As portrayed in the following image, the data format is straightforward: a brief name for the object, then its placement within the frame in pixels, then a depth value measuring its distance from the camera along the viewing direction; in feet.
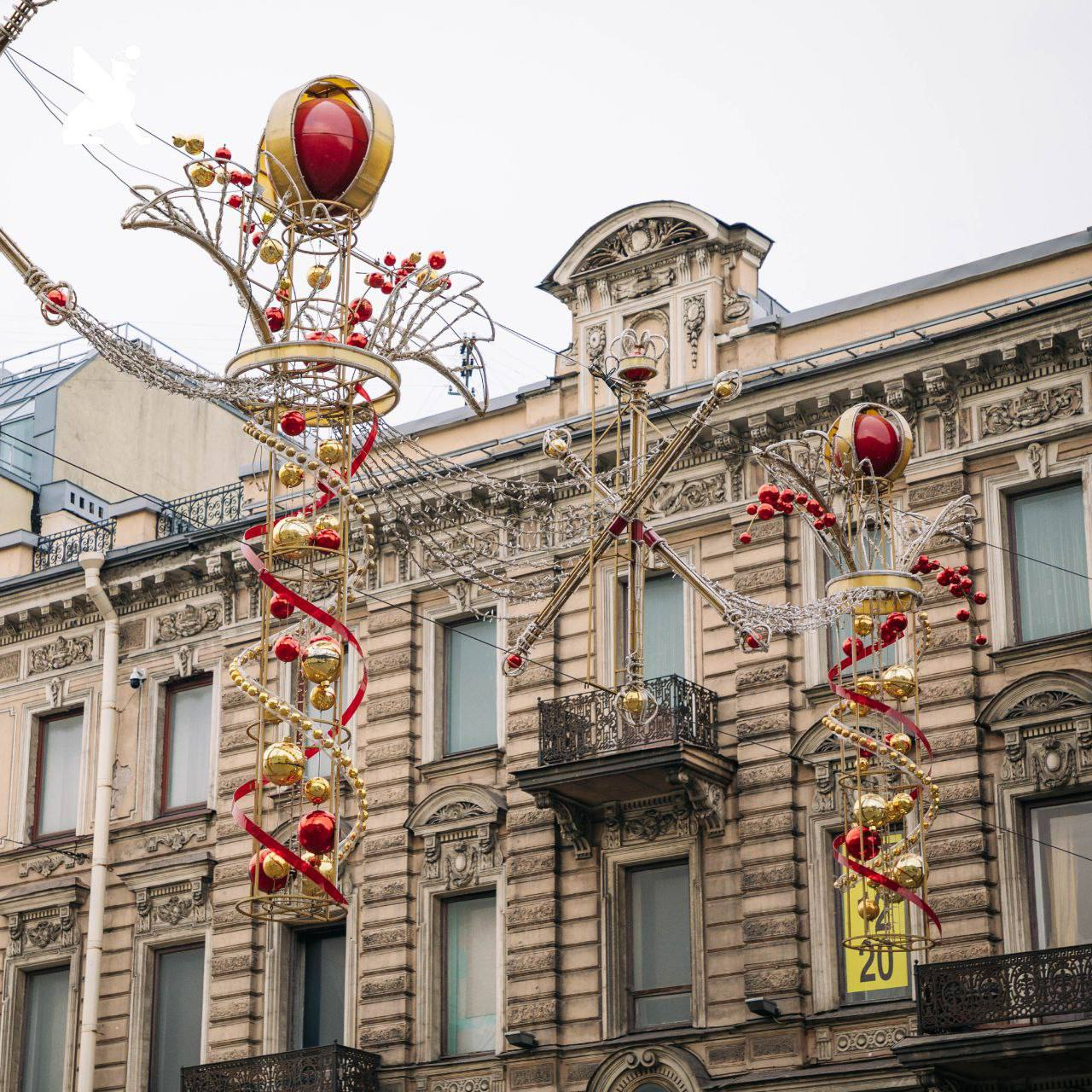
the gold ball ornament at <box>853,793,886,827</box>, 61.21
